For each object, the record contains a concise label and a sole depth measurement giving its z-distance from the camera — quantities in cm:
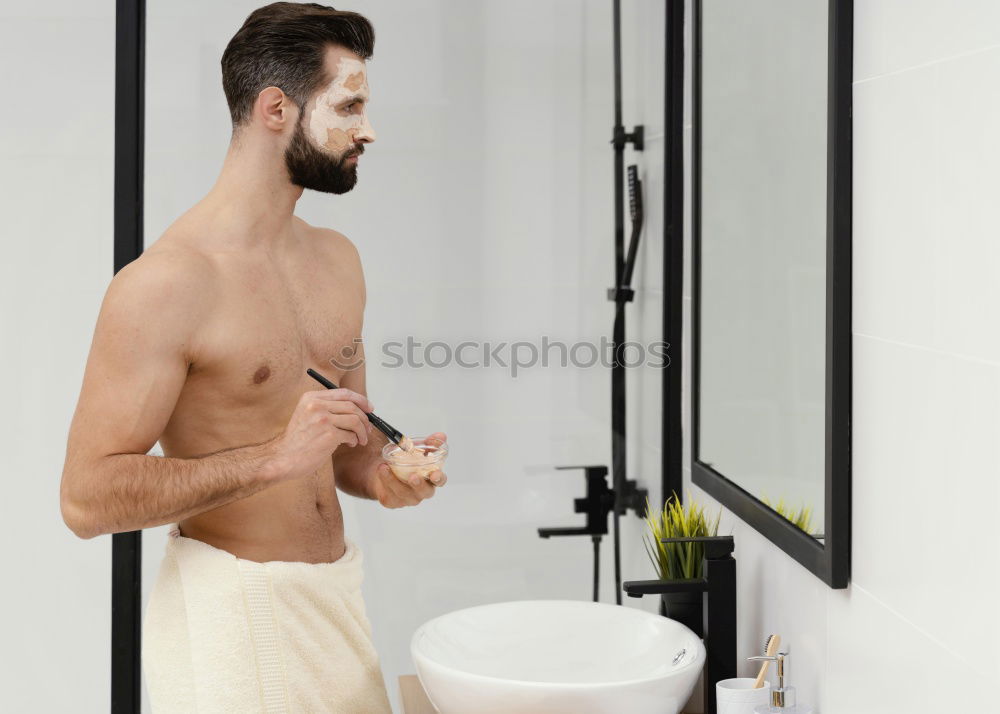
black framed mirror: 121
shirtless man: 125
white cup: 129
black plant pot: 156
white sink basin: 125
